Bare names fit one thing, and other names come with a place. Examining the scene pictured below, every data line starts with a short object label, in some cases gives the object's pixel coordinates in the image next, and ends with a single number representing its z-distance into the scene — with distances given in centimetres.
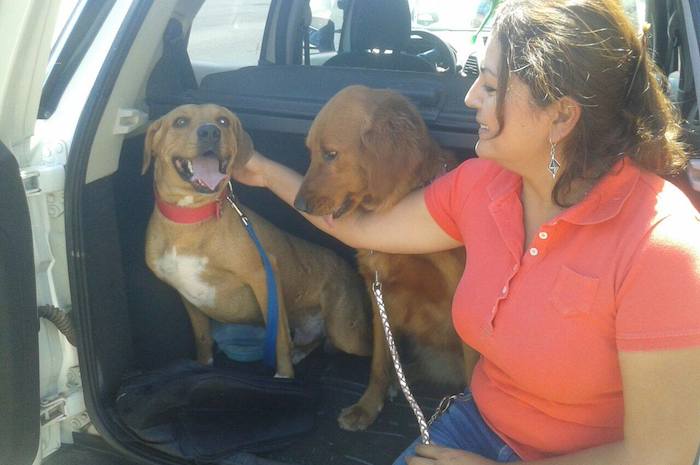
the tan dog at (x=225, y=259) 265
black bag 230
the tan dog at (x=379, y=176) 233
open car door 181
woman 142
